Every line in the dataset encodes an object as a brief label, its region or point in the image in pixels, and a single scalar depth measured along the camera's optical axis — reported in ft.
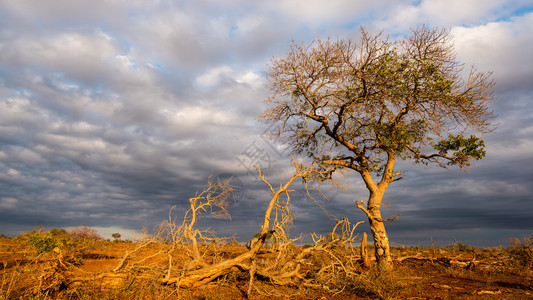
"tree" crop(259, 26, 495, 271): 44.98
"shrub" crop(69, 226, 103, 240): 79.00
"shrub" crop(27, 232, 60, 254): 44.78
